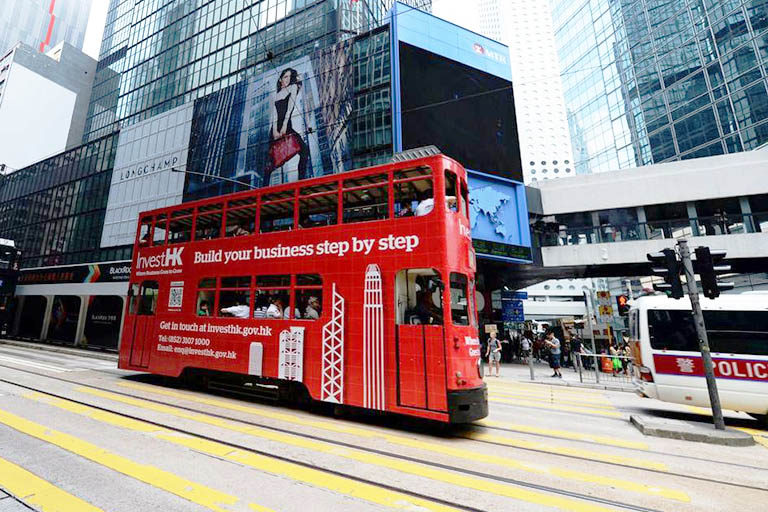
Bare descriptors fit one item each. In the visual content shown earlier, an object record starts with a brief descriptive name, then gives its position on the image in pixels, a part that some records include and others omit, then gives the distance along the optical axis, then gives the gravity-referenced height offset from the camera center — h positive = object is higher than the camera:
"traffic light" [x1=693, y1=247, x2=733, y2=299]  6.46 +0.91
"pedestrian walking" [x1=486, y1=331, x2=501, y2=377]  15.06 -1.12
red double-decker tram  5.90 +0.64
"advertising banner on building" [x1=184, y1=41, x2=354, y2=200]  24.73 +15.01
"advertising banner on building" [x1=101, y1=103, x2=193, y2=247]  30.34 +13.96
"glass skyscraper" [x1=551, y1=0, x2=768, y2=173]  34.88 +29.45
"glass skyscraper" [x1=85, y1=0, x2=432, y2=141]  29.53 +28.19
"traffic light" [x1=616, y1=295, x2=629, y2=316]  10.95 +0.50
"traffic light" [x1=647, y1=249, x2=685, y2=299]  6.78 +0.99
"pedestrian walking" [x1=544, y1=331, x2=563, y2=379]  14.37 -1.20
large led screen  21.36 +12.88
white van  7.00 -0.65
